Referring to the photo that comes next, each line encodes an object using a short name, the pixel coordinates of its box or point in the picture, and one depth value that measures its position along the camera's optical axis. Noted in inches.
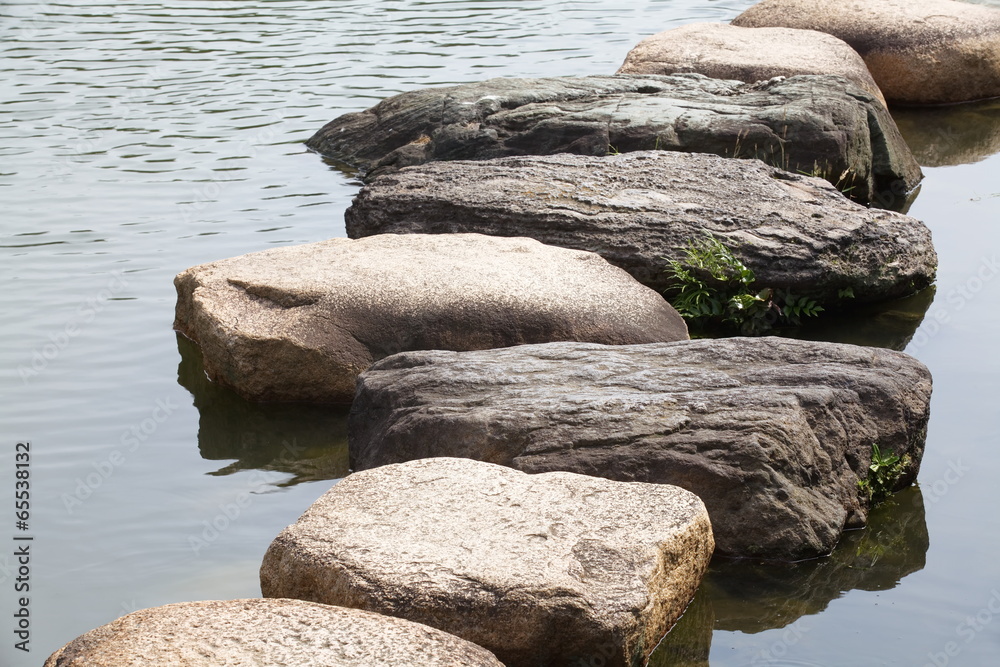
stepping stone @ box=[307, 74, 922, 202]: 717.9
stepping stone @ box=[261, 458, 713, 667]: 298.0
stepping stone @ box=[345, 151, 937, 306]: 566.9
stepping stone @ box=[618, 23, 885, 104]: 878.4
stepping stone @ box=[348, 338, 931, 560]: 372.2
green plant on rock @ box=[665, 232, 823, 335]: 560.1
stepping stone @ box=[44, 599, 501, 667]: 268.5
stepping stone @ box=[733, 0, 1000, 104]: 959.0
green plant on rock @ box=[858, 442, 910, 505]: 406.6
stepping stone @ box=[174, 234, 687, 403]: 493.7
